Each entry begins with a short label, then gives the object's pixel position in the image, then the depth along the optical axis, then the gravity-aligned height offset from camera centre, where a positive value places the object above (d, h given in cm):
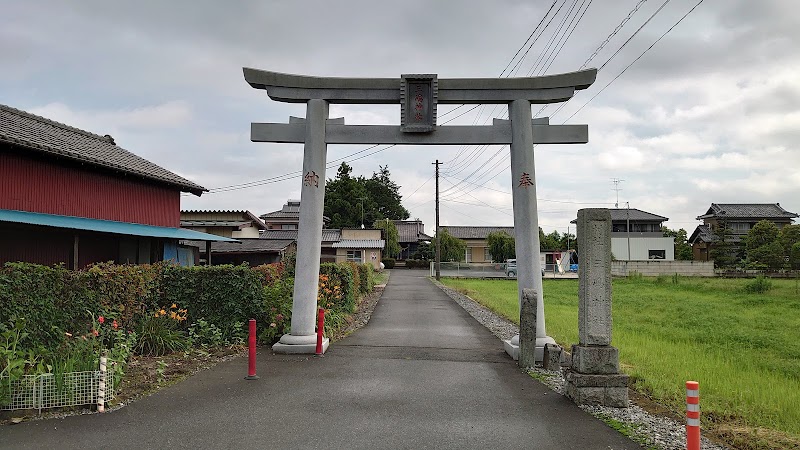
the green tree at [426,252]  6288 +36
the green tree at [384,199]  7550 +785
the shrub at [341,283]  1616 -90
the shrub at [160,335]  950 -145
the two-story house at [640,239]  6031 +187
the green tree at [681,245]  6194 +128
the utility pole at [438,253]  4185 +12
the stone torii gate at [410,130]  1038 +248
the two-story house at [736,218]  6050 +430
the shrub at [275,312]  1116 -123
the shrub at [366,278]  2558 -117
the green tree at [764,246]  4391 +82
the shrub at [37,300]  738 -66
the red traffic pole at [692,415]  455 -137
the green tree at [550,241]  6871 +190
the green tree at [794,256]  4107 -3
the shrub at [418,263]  6069 -92
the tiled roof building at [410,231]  7125 +325
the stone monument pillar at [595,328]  698 -97
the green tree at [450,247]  6025 +91
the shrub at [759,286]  2788 -155
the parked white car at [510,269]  4366 -112
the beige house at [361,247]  5103 +74
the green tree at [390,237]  6159 +208
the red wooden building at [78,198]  1384 +171
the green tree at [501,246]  5934 +104
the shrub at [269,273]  1188 -43
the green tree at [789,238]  4391 +149
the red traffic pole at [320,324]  1013 -132
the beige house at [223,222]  3344 +203
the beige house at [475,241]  6975 +186
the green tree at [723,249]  5103 +67
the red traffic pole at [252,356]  811 -155
